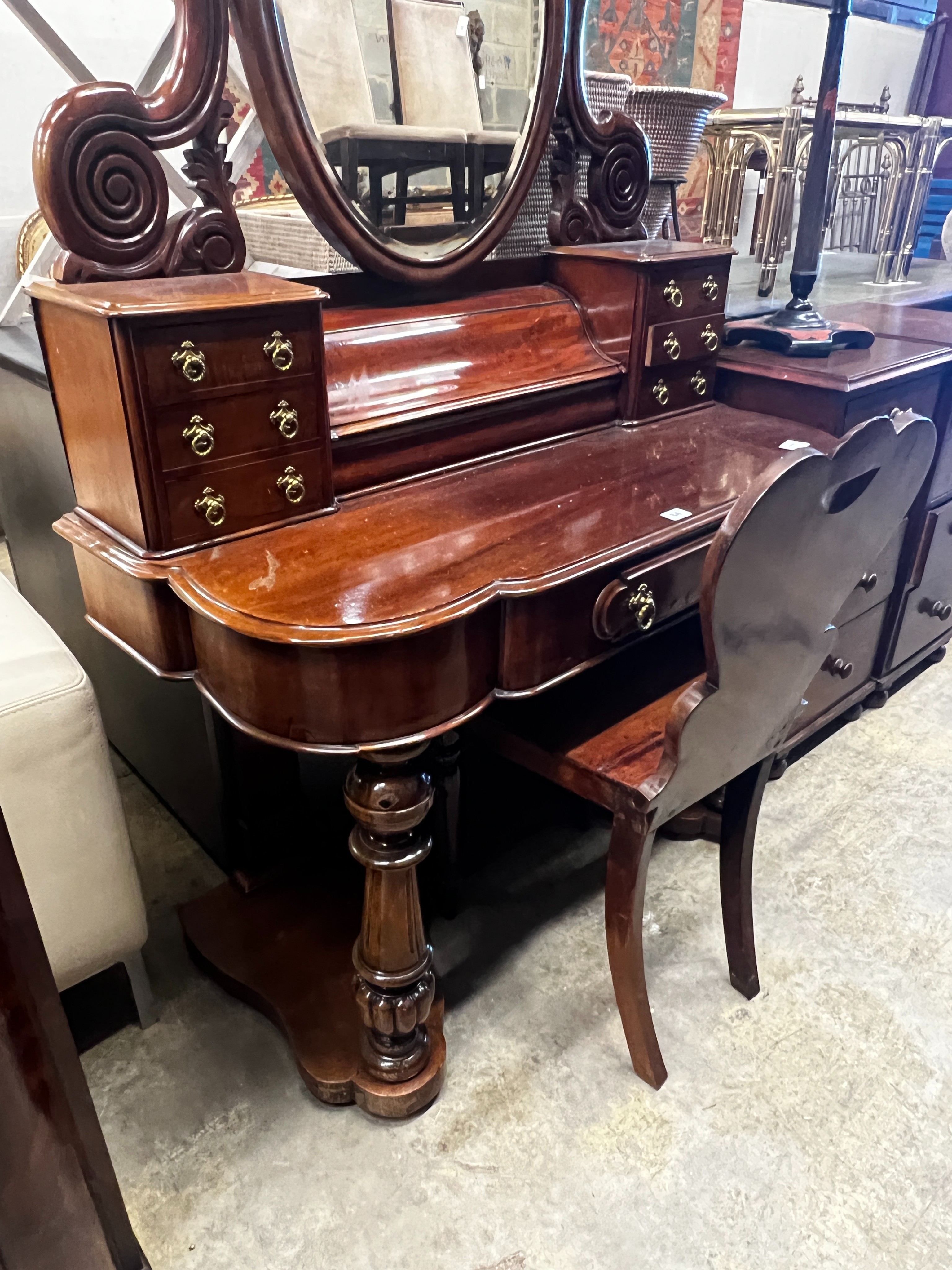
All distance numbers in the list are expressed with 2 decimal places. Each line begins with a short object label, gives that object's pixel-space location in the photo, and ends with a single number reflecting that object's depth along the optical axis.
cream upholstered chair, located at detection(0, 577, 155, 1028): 1.16
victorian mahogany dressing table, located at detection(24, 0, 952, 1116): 1.00
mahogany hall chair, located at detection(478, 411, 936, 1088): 0.99
